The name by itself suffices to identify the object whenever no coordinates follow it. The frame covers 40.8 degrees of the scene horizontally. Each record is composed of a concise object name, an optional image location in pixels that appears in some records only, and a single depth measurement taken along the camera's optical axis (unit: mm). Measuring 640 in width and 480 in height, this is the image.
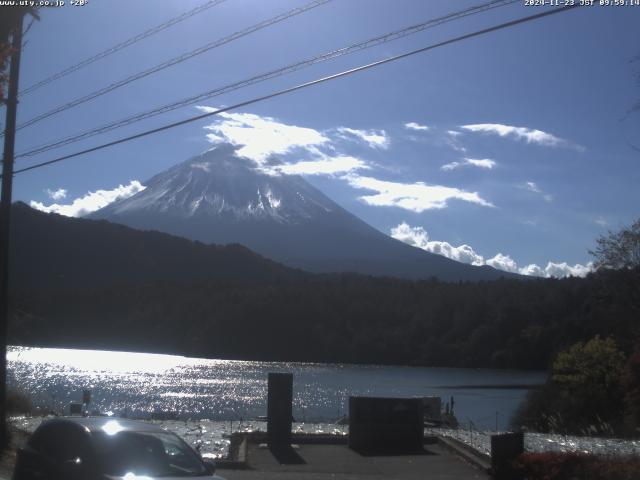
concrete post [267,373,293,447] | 18312
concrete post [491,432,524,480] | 14484
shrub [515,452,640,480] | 12062
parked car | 8836
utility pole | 17531
